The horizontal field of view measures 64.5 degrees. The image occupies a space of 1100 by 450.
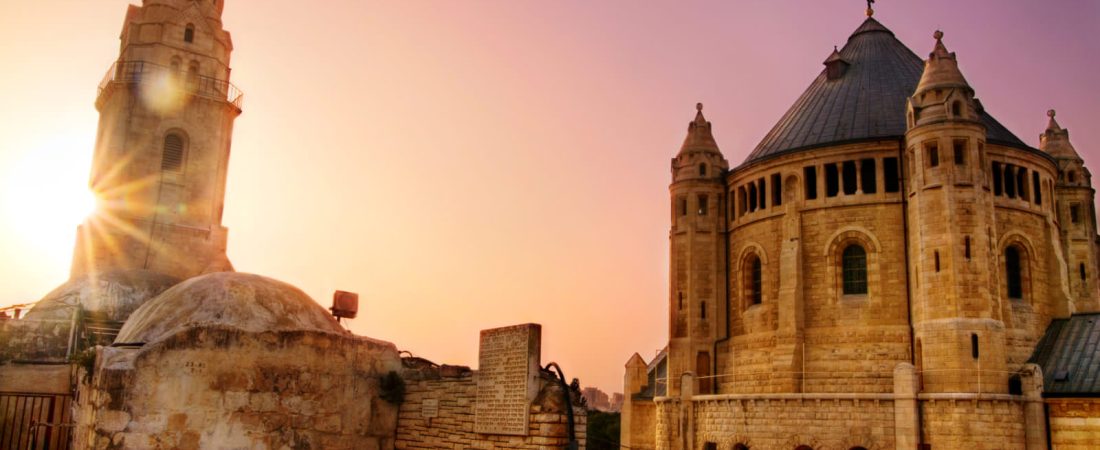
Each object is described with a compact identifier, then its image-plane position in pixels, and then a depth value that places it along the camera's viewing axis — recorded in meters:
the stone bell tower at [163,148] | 27.75
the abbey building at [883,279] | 26.91
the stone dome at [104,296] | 24.79
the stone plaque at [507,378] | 14.37
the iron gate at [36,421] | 17.98
